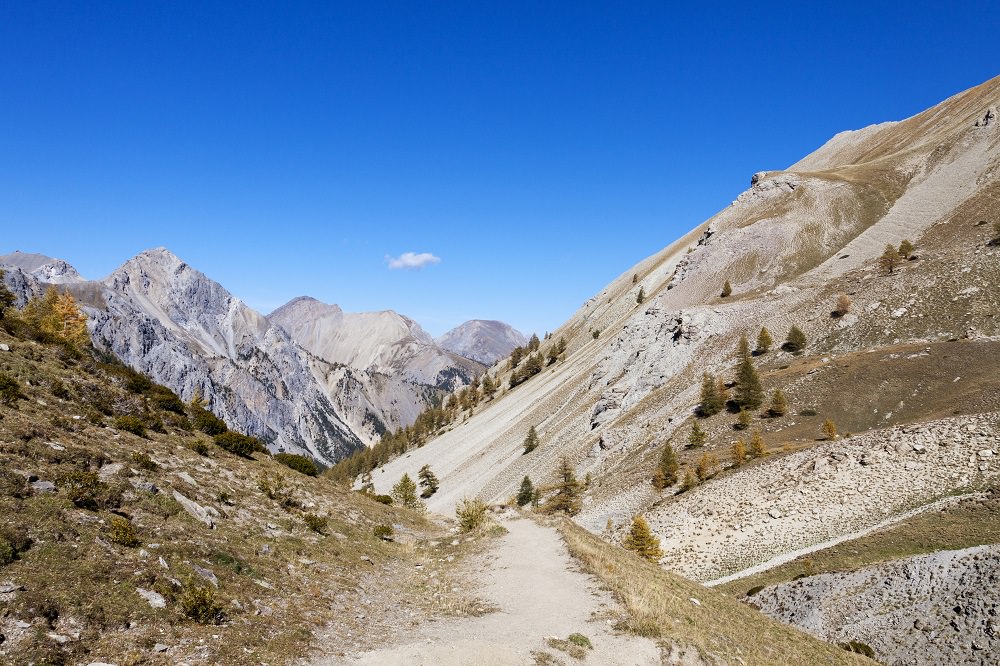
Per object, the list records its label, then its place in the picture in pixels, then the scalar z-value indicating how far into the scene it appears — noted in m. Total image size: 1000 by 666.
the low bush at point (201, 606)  10.83
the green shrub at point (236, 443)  27.67
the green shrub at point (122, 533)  12.51
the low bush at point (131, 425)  21.77
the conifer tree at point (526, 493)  56.41
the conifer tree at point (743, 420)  48.77
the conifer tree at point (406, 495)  52.51
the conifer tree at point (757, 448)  40.75
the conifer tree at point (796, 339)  61.22
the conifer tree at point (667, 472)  43.75
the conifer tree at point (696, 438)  49.33
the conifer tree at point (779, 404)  48.59
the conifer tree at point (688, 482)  40.66
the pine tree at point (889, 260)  66.94
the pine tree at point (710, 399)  53.66
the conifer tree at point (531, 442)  78.69
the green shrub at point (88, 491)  13.47
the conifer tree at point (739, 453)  40.78
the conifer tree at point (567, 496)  50.06
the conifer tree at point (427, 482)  81.94
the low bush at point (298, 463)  32.94
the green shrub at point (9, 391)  17.84
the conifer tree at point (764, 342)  64.56
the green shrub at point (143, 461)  18.09
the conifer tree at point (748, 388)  51.06
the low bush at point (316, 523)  21.34
